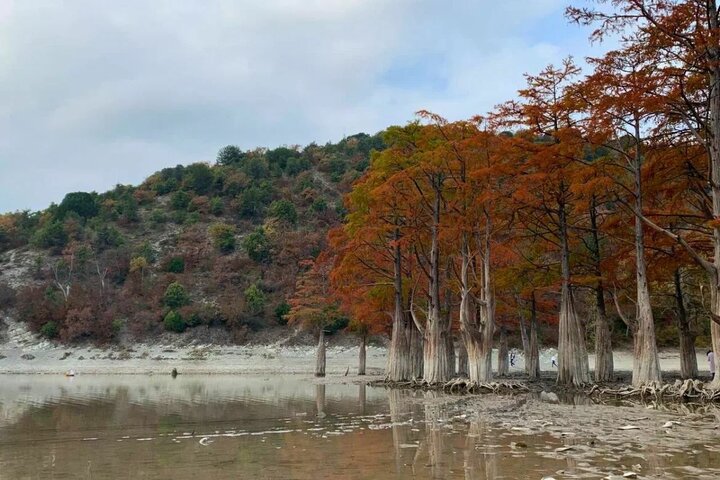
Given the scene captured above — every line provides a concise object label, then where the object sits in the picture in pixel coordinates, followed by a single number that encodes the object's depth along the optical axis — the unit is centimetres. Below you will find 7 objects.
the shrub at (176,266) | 7100
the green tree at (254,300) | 5778
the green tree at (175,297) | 6006
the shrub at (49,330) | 5553
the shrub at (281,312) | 5750
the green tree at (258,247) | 7200
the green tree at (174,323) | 5612
